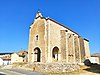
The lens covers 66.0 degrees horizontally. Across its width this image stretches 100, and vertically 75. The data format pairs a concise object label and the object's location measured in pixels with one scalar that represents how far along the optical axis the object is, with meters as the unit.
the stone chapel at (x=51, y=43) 16.69
